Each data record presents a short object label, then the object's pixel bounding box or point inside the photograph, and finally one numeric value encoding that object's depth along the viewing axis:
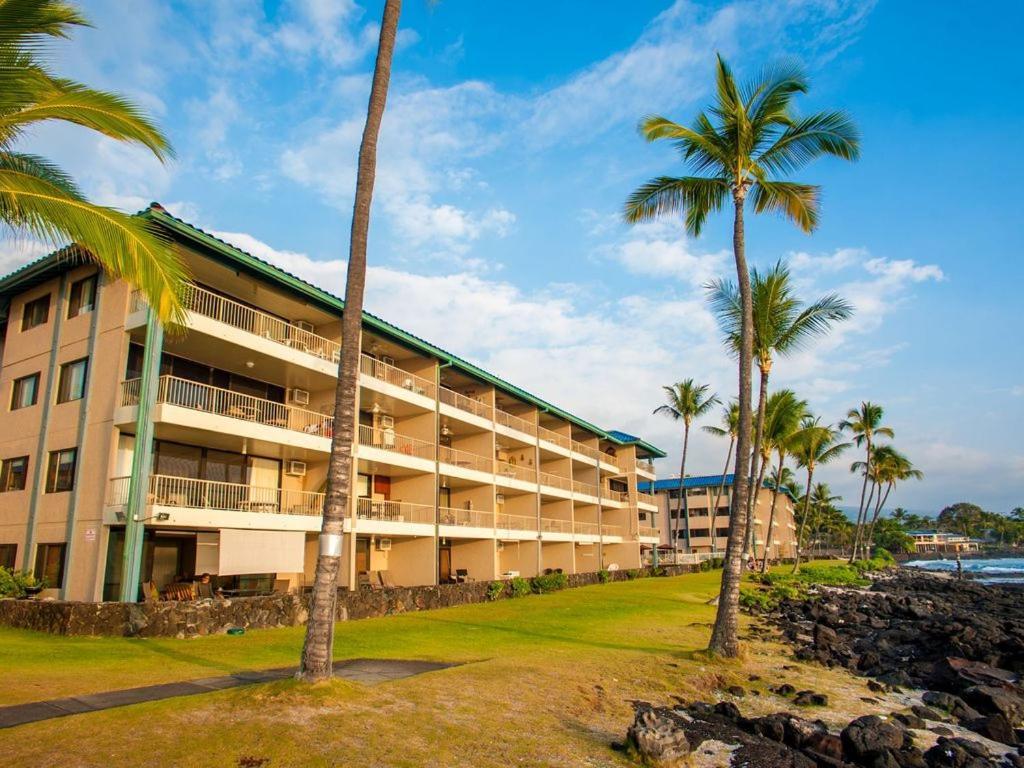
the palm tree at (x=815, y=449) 54.33
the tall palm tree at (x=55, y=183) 8.96
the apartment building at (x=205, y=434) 19.34
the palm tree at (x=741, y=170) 15.36
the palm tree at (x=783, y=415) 42.28
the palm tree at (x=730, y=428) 58.60
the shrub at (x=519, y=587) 31.48
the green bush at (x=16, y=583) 18.94
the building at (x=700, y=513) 79.31
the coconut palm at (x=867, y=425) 63.84
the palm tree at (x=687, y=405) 58.81
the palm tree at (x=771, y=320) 25.16
